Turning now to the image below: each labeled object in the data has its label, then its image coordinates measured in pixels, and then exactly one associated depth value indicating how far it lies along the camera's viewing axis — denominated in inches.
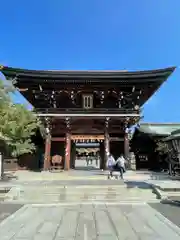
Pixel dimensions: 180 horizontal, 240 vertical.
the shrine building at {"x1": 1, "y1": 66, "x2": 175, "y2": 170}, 619.7
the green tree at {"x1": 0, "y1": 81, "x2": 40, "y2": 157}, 292.0
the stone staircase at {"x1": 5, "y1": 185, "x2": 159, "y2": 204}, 288.8
